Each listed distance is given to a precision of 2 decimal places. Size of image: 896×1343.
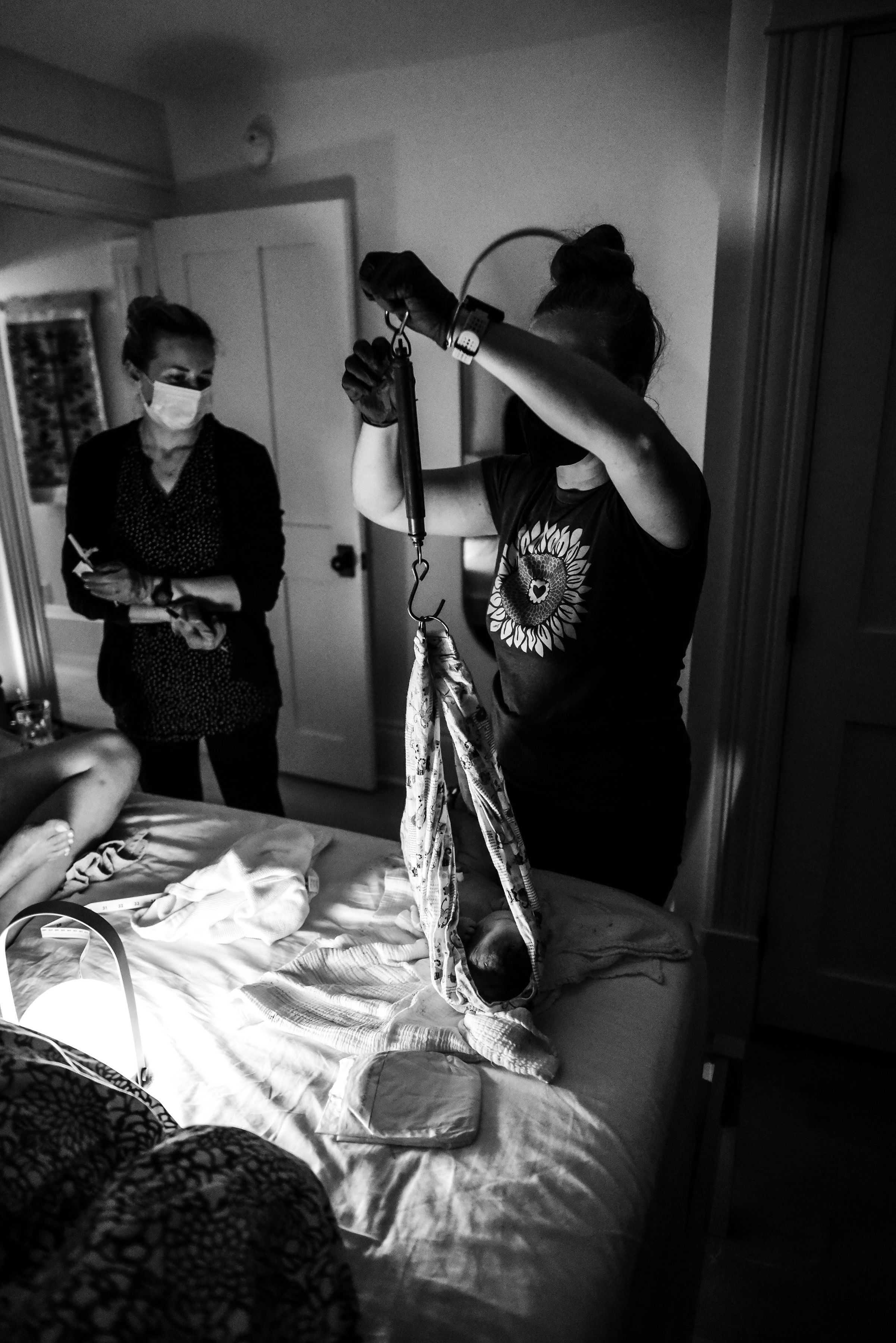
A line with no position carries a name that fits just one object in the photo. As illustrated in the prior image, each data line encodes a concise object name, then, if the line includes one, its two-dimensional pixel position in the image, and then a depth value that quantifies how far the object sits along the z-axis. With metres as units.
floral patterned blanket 0.53
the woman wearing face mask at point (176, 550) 1.94
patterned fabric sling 1.07
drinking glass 3.00
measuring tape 1.19
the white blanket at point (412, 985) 1.04
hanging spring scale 0.89
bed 0.77
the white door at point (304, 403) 2.80
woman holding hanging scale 0.96
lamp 0.97
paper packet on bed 0.92
